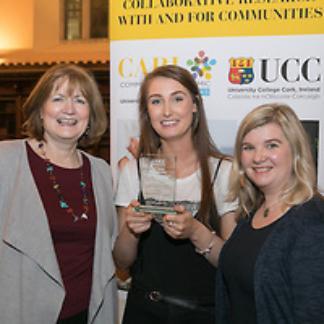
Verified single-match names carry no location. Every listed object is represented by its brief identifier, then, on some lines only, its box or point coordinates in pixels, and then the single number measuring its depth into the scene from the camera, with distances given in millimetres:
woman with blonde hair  1509
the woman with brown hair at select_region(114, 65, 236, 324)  1996
